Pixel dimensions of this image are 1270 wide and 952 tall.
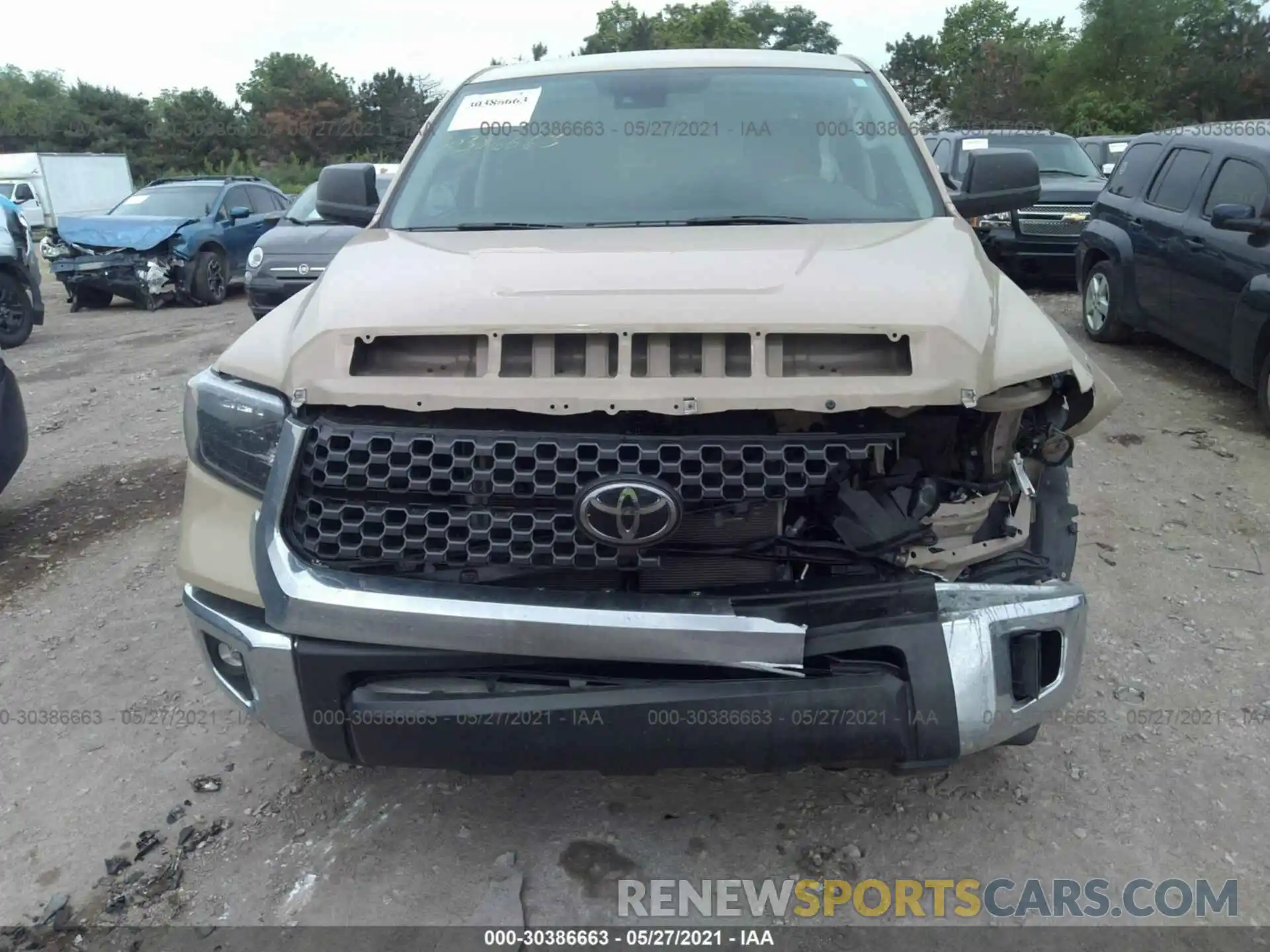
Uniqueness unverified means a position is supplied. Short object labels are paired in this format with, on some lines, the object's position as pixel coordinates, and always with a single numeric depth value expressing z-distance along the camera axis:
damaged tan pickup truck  2.04
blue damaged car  12.23
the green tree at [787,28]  76.00
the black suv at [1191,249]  5.74
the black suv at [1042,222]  10.07
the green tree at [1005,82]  38.50
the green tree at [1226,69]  31.58
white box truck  26.66
